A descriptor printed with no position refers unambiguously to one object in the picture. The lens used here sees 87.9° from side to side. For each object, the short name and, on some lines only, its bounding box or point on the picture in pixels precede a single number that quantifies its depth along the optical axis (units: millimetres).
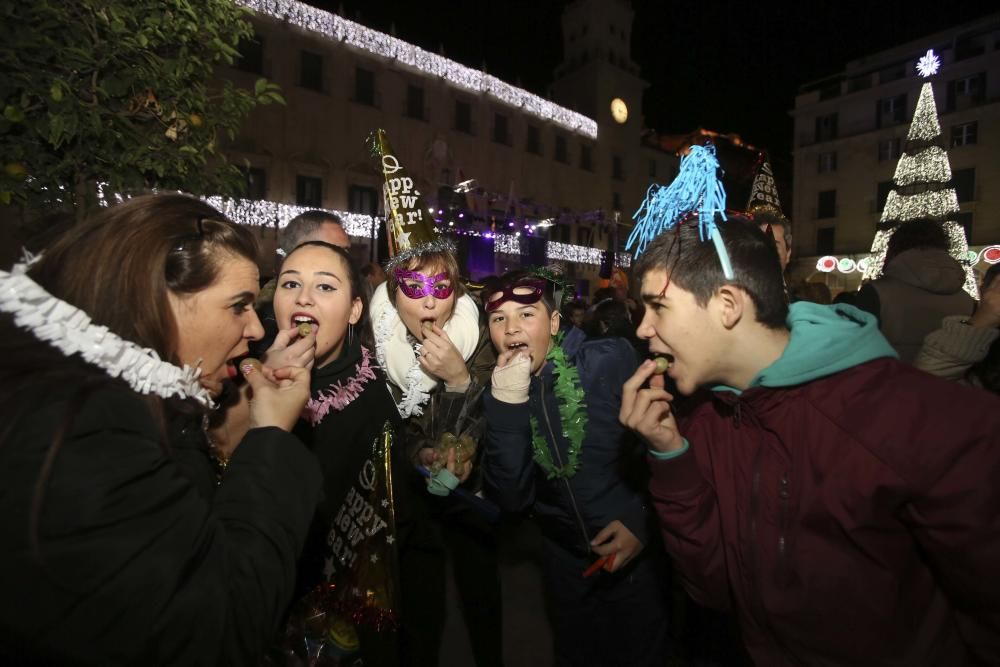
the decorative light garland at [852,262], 24322
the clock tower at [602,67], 31625
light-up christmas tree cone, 19047
